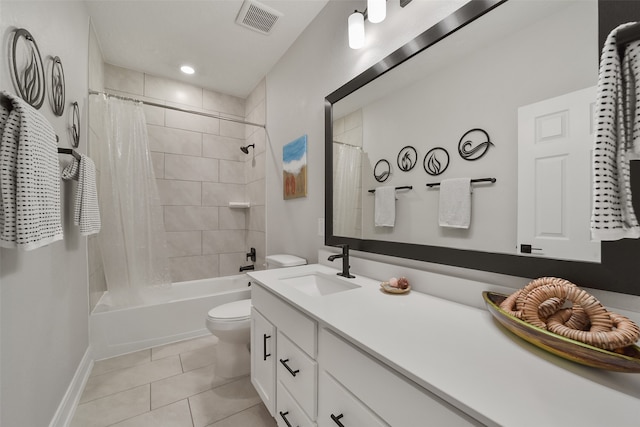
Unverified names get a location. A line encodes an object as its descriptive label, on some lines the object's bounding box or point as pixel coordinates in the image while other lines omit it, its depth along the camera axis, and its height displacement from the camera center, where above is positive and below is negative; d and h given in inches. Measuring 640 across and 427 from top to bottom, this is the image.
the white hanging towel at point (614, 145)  19.4 +5.3
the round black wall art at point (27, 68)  36.4 +22.6
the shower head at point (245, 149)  119.1 +30.5
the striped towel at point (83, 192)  55.9 +4.8
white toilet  67.5 -33.2
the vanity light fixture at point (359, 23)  49.6 +39.9
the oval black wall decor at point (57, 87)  49.9 +26.0
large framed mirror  29.1 +15.4
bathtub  79.5 -36.1
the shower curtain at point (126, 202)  82.6 +3.8
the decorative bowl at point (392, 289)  43.9 -13.3
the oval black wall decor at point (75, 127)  63.1 +22.0
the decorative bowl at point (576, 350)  19.6 -11.7
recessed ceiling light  102.5 +59.2
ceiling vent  72.2 +59.1
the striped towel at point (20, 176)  29.9 +4.7
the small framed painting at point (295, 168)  81.6 +15.4
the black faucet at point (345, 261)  56.6 -10.6
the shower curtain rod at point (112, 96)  80.4 +39.1
